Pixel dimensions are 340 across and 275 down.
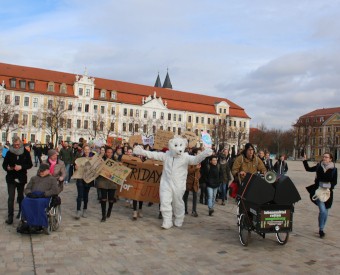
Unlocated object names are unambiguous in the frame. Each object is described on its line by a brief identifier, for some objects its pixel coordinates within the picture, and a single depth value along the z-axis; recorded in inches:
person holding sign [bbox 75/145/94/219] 347.7
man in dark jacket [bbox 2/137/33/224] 311.4
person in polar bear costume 327.0
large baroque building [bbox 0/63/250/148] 2549.2
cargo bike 260.2
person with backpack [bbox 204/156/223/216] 401.6
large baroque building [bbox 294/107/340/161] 3319.4
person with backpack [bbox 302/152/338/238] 299.0
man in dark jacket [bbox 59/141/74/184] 622.2
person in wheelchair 267.3
